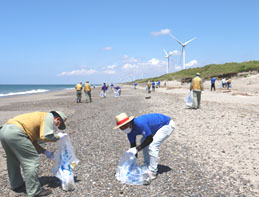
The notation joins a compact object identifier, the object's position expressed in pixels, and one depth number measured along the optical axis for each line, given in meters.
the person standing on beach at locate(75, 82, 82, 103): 20.66
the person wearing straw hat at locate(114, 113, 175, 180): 4.32
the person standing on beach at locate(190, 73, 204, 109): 13.56
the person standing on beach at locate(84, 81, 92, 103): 20.62
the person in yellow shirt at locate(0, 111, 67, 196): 3.78
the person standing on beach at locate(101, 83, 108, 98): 27.73
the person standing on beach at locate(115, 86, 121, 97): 29.19
